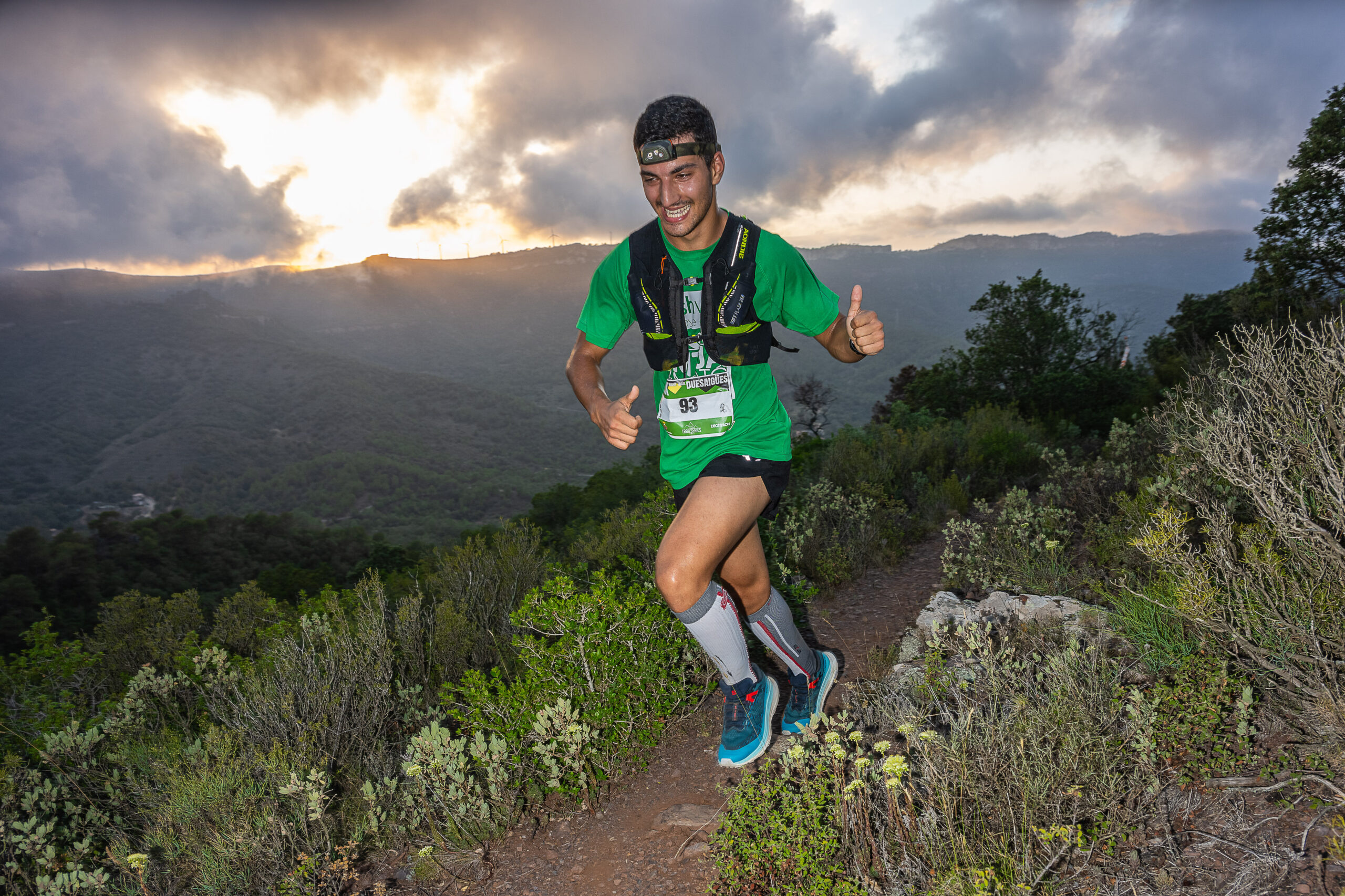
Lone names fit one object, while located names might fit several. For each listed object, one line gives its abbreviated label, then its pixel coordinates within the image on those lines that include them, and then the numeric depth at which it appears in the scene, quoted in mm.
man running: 2088
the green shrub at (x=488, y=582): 4039
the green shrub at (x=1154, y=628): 2121
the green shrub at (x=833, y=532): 4348
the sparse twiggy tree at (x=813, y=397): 33000
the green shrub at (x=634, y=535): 3543
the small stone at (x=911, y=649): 2856
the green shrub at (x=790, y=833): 1640
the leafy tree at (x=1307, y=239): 13328
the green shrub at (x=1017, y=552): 3533
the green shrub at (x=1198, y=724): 1758
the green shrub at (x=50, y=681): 4586
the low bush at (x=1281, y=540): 1822
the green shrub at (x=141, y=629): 6059
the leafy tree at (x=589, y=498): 14211
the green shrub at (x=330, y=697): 2828
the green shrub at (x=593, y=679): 2383
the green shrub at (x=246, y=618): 5402
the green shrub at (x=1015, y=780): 1542
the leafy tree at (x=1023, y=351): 24531
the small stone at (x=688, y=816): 2146
